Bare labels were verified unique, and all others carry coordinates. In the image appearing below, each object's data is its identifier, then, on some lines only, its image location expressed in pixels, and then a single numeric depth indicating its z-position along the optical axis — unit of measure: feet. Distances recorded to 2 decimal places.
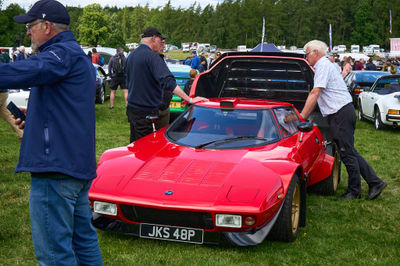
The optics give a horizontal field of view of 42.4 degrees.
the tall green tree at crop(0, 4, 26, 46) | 245.61
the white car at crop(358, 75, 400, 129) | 42.45
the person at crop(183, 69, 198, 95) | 40.42
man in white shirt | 21.50
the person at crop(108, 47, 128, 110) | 48.55
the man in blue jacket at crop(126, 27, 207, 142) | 20.19
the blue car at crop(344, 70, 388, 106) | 57.93
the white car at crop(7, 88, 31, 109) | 39.91
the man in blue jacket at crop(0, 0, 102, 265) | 9.23
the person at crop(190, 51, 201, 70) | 74.33
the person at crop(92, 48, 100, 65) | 70.67
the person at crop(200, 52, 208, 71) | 76.27
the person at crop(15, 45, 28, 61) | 51.84
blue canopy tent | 80.90
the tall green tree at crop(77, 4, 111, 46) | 318.00
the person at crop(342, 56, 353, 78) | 73.37
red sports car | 14.56
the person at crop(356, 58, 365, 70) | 85.56
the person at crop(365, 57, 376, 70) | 80.94
